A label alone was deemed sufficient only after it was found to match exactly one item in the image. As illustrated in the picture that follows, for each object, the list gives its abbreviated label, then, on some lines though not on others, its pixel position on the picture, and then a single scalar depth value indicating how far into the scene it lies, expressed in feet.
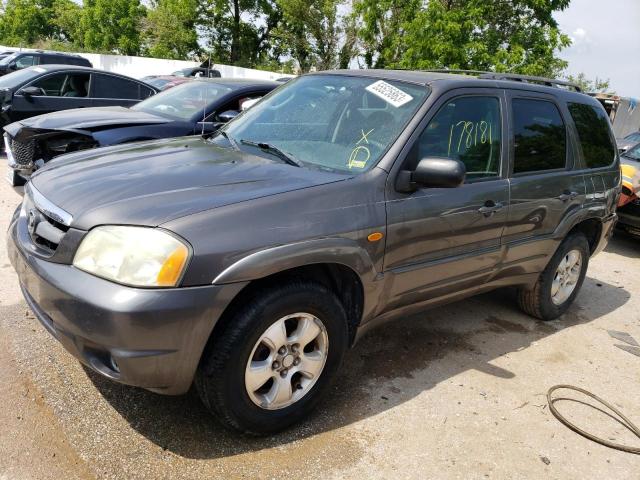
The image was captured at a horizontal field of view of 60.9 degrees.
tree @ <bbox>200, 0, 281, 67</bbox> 124.98
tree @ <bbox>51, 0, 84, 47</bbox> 155.53
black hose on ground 9.73
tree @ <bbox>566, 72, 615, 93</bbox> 135.54
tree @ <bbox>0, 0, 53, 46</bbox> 178.29
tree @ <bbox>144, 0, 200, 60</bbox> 120.37
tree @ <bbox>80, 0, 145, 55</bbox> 142.72
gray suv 7.23
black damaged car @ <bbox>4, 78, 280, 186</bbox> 17.25
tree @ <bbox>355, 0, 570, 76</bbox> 55.77
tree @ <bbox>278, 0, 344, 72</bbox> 105.29
